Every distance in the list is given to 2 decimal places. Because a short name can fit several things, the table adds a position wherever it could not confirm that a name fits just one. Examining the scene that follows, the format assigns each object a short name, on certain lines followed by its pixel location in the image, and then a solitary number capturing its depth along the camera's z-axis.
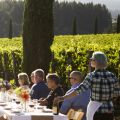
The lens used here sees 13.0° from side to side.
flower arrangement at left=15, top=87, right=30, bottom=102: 8.96
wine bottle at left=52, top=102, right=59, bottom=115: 8.14
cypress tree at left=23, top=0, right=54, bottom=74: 16.14
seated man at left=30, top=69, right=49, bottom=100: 10.70
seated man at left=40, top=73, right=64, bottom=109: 9.71
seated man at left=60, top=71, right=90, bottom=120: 9.00
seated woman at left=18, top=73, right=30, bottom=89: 11.21
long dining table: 8.18
